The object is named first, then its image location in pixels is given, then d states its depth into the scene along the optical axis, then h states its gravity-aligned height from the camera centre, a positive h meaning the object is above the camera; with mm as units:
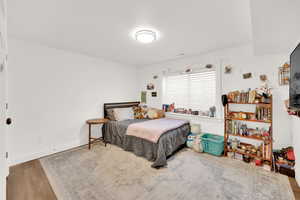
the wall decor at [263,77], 2410 +413
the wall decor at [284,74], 2197 +438
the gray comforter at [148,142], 2369 -931
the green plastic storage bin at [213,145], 2660 -991
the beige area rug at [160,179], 1627 -1220
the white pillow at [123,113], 3598 -416
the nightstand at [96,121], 3037 -528
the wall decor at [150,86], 4318 +469
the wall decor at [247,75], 2592 +489
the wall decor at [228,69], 2825 +673
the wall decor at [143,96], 4539 +113
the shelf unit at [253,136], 2188 -732
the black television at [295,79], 1387 +223
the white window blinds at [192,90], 3234 +258
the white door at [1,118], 1124 -174
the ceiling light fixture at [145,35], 2113 +1107
